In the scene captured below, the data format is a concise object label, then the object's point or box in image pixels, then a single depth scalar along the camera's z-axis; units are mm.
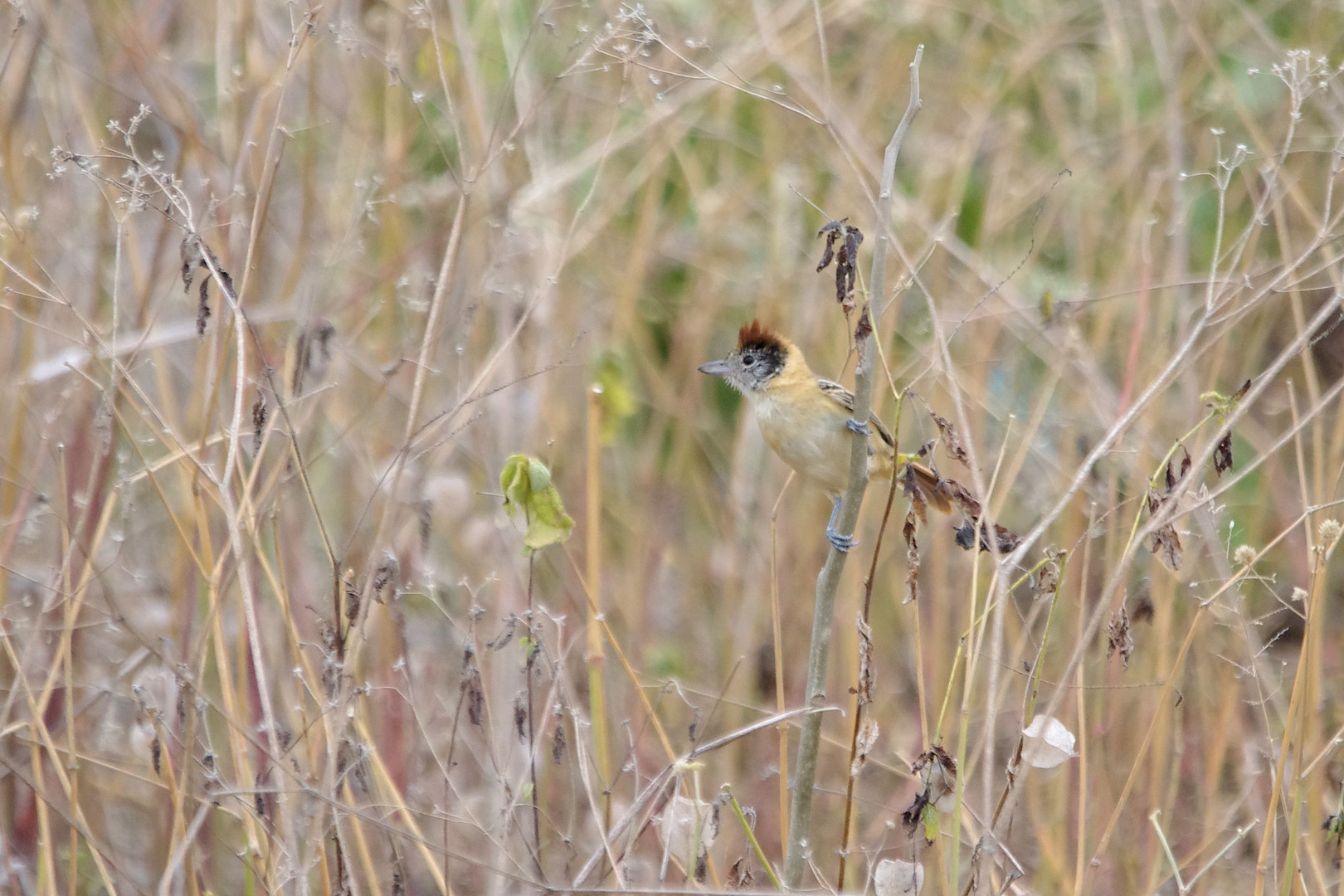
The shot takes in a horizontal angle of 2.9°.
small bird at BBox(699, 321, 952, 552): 11870
